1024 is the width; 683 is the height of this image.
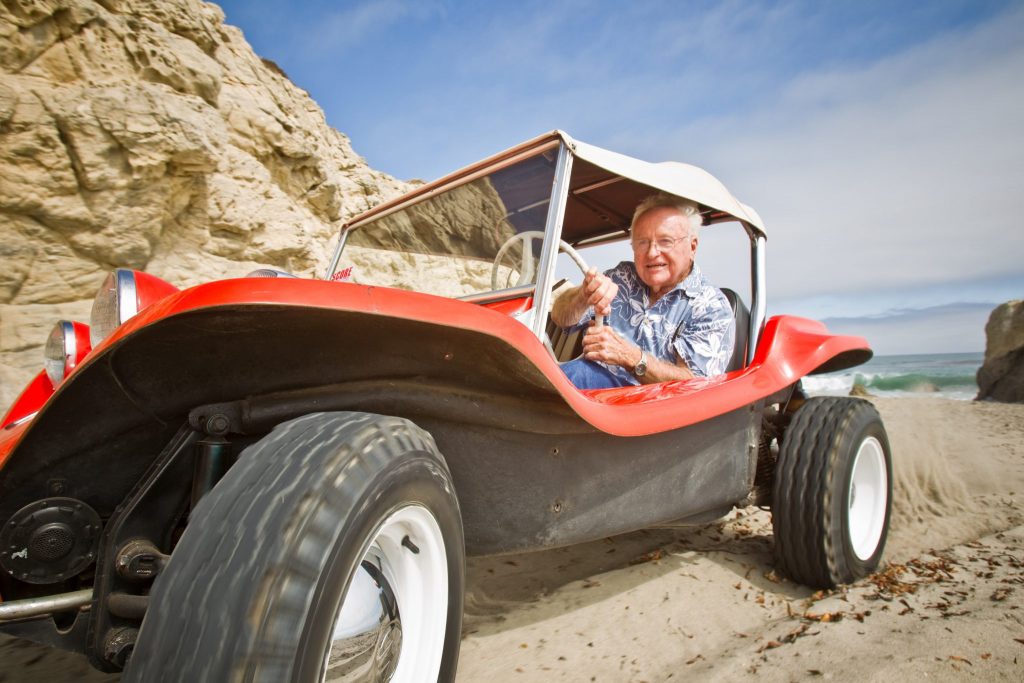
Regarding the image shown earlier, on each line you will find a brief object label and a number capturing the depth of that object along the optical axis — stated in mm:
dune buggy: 729
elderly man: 1980
